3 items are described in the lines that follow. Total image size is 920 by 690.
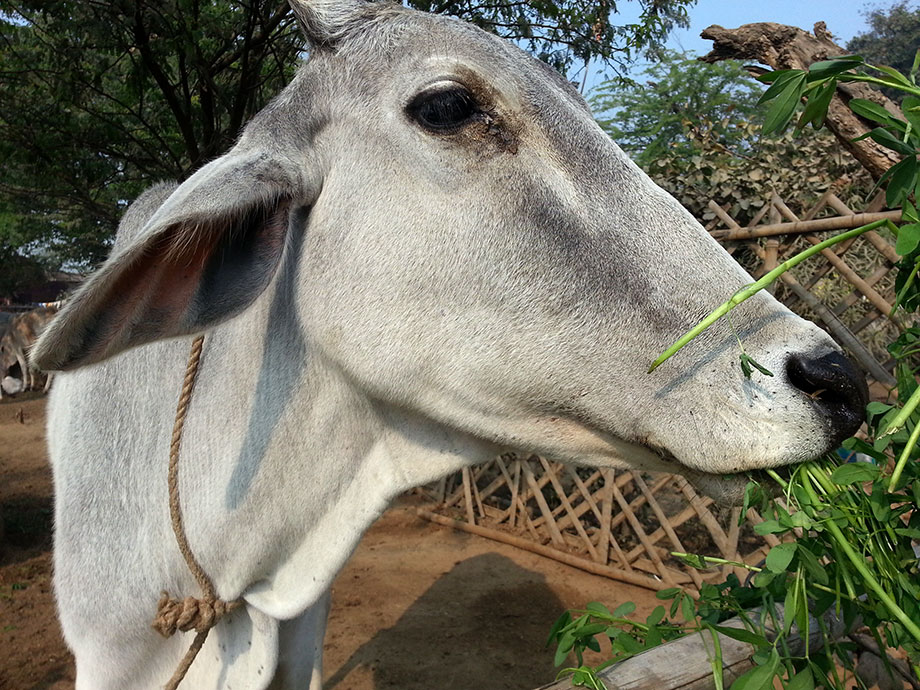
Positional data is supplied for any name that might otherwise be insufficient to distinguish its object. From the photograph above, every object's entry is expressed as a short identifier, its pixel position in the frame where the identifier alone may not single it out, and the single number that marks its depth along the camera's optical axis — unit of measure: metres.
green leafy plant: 0.41
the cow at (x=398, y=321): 0.49
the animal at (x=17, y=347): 12.17
